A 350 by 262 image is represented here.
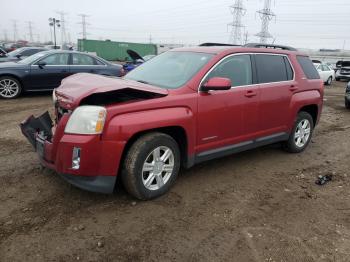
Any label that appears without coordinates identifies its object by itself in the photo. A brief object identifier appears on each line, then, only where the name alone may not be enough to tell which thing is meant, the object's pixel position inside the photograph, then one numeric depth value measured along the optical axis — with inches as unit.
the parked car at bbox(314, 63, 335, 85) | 845.7
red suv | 133.7
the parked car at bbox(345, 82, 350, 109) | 439.5
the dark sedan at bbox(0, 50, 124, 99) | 398.3
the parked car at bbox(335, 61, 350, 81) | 1027.3
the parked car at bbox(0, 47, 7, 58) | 650.2
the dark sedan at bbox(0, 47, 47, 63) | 633.5
